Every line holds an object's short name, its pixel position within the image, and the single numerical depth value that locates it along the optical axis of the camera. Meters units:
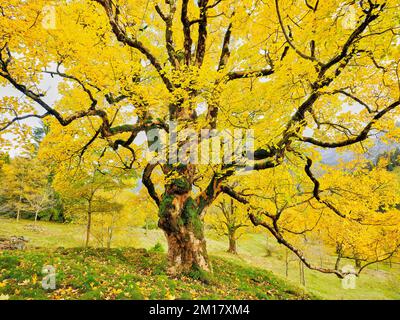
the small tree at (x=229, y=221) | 23.30
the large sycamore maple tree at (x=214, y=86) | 6.04
